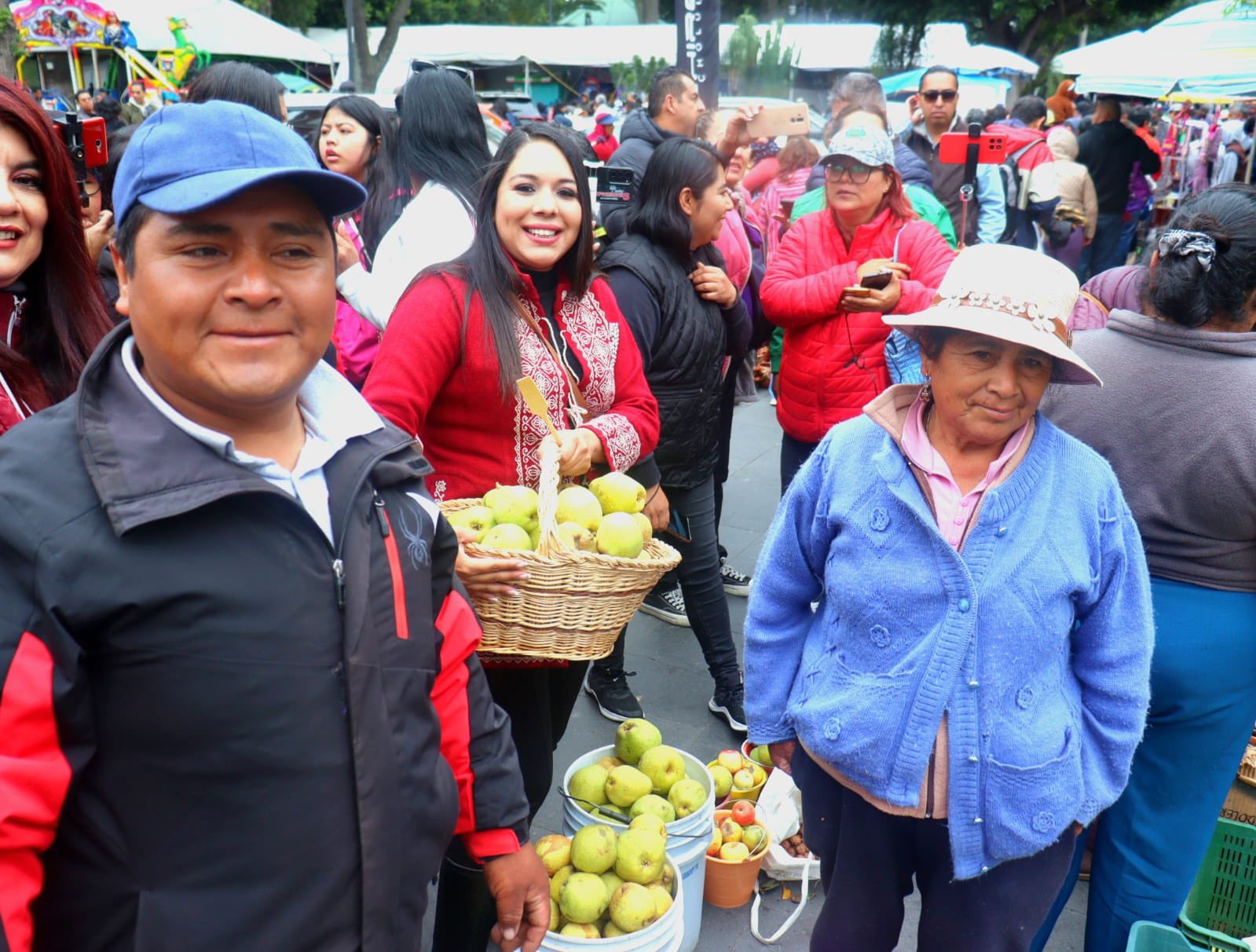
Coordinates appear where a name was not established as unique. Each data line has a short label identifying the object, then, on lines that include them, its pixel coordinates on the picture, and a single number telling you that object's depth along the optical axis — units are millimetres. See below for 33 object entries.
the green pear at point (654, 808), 2967
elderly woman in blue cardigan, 2031
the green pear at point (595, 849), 2793
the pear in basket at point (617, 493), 2564
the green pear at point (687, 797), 3084
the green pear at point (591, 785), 3104
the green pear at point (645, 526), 2496
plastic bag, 3330
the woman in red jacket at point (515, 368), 2527
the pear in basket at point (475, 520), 2375
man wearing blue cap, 1224
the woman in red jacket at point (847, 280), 3990
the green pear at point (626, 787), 3043
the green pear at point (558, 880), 2770
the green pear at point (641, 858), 2756
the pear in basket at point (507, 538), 2256
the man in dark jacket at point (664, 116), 5852
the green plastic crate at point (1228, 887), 3029
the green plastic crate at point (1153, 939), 2500
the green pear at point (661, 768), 3143
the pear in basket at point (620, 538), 2344
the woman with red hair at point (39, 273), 1873
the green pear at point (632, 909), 2652
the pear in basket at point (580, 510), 2398
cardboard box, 3184
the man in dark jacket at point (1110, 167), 9633
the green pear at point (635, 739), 3215
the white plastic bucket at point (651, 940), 2564
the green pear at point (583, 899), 2686
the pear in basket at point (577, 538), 2258
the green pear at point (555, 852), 2832
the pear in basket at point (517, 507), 2387
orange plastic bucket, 3227
